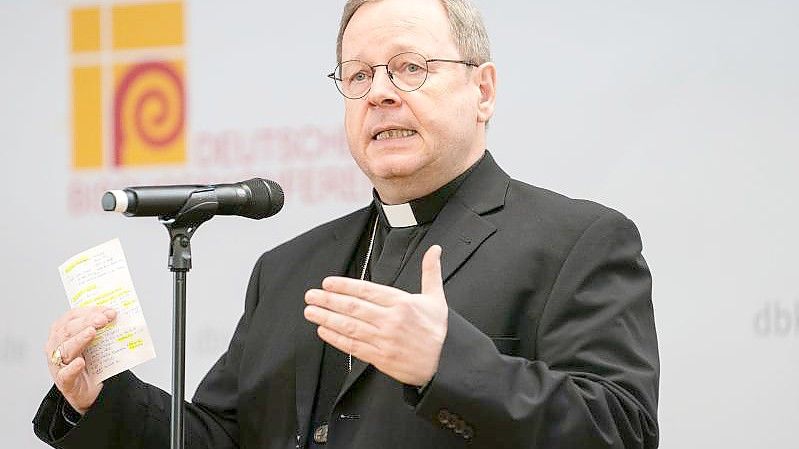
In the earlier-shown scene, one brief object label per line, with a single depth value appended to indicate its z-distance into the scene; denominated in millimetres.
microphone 4680
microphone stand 4801
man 4430
